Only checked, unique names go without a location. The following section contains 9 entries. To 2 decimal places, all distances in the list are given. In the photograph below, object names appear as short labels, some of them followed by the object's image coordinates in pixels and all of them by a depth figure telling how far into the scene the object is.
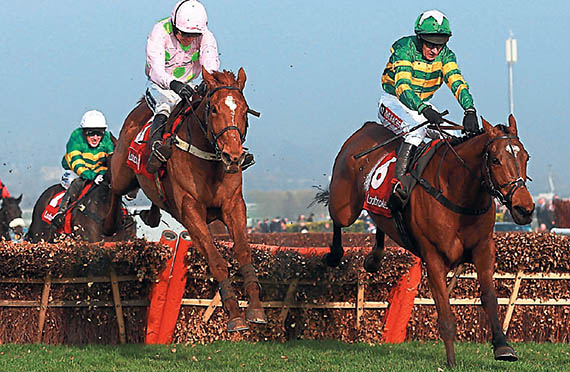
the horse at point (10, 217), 27.92
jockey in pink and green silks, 15.84
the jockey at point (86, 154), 22.69
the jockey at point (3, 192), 28.58
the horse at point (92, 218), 21.89
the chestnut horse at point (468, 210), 12.72
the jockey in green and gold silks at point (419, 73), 15.78
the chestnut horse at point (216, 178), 13.05
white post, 80.44
